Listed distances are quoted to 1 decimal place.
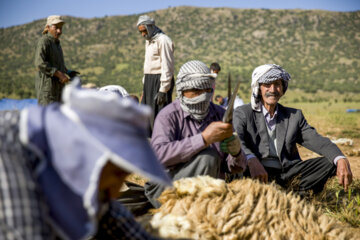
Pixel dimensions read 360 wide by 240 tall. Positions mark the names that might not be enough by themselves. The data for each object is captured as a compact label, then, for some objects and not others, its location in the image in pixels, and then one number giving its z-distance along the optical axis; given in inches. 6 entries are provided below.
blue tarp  400.5
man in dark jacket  146.3
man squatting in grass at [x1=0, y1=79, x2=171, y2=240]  39.8
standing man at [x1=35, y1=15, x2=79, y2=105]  227.0
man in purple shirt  108.4
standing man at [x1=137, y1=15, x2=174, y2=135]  237.0
